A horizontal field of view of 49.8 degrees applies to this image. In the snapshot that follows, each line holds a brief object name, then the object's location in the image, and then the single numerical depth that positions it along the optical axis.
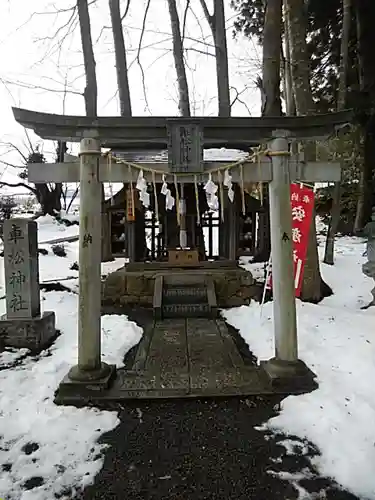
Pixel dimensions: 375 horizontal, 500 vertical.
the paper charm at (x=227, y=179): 4.35
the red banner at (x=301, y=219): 6.67
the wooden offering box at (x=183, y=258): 9.48
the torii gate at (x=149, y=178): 4.38
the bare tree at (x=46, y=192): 22.88
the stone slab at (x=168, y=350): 4.96
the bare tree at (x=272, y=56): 8.52
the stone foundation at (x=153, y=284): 8.76
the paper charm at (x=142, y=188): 4.38
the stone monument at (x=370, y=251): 7.07
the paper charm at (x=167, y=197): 4.39
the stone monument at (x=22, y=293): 5.80
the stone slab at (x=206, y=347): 5.06
